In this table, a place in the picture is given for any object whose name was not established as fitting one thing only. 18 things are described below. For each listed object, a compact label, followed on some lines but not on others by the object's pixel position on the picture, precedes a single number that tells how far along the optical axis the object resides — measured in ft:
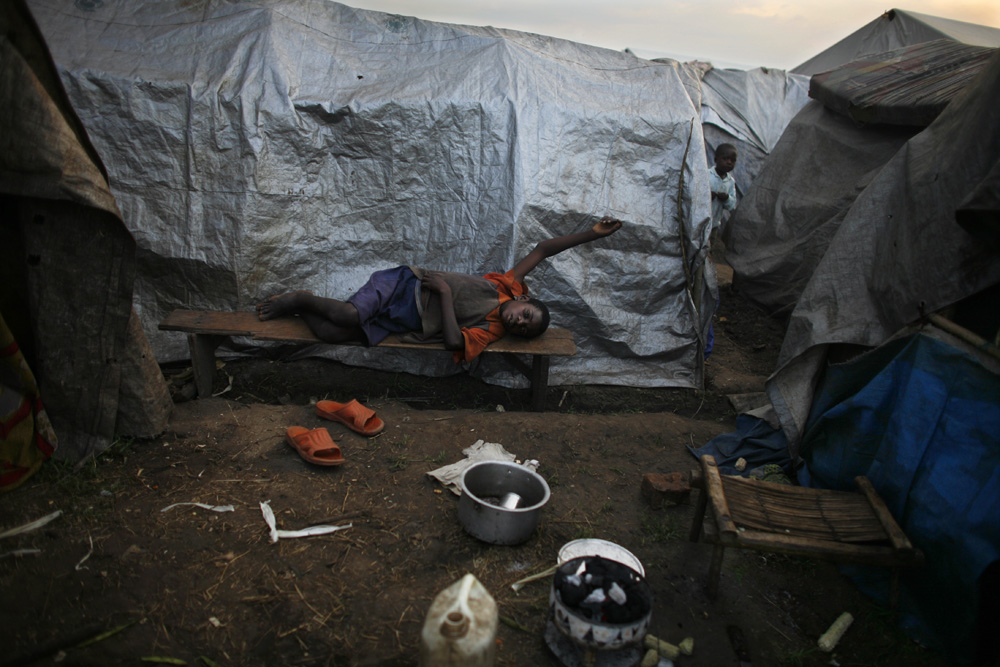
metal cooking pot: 8.55
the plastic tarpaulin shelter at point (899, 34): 26.76
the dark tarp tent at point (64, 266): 7.90
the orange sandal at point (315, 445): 10.32
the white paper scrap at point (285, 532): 8.62
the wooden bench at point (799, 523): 7.85
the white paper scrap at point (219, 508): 8.94
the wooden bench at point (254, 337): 12.27
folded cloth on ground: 10.19
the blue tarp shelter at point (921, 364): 7.67
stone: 10.34
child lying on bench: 12.57
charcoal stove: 6.44
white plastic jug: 5.46
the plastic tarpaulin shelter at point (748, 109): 28.02
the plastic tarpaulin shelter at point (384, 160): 13.23
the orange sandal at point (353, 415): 11.51
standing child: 20.38
